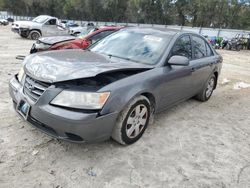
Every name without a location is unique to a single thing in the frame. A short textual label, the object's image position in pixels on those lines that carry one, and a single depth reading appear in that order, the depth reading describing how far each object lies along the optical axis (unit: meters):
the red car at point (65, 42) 5.94
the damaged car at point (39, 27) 12.20
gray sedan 2.08
